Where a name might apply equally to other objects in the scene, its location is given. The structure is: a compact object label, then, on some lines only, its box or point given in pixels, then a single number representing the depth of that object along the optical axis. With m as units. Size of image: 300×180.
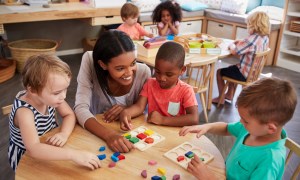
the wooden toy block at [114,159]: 1.13
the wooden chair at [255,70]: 2.87
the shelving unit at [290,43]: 4.42
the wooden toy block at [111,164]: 1.10
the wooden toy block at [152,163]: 1.12
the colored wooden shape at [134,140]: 1.25
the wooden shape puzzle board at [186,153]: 1.14
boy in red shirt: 1.42
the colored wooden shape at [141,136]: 1.28
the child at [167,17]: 3.61
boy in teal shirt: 0.98
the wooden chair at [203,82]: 2.77
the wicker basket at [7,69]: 3.64
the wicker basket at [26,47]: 3.82
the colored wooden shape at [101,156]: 1.14
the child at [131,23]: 3.33
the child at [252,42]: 2.95
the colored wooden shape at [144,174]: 1.05
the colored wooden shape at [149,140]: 1.25
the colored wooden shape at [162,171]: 1.07
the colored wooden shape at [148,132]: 1.32
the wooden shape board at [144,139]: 1.23
